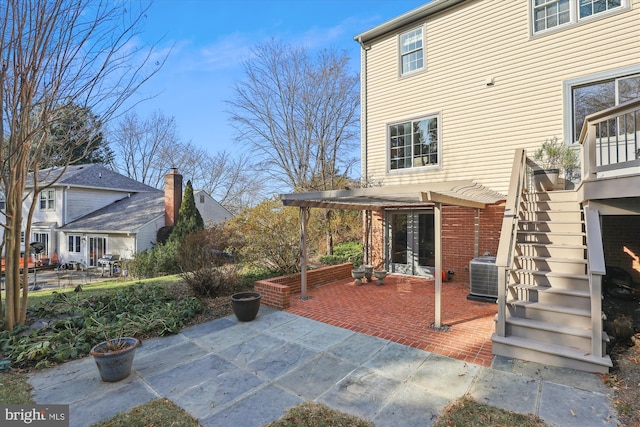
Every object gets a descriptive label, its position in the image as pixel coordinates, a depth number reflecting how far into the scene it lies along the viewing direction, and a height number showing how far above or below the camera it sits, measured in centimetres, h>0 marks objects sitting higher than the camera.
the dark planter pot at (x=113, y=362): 372 -171
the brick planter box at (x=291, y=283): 675 -164
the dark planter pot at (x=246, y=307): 582 -167
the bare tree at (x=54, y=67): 414 +223
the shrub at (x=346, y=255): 1260 -164
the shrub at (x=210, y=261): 752 -109
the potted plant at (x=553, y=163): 715 +123
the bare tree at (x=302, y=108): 1711 +618
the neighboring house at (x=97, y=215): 1750 +39
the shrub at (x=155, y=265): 1417 -206
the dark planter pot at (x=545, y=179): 710 +86
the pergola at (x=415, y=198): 530 +41
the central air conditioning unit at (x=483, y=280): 686 -143
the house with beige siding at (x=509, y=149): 446 +183
